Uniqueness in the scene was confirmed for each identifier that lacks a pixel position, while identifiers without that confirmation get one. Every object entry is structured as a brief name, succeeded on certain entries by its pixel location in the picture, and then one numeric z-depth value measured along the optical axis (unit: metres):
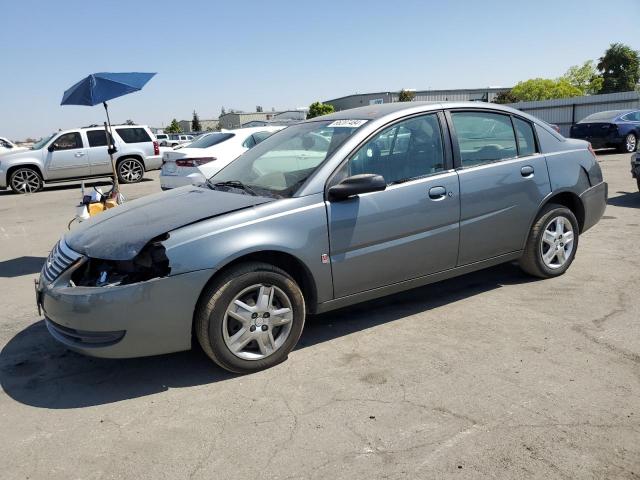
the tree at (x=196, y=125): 104.38
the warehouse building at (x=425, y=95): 68.62
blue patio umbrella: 7.02
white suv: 15.08
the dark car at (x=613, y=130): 16.89
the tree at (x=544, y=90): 78.06
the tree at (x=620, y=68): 57.81
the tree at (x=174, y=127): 101.88
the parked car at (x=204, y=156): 9.48
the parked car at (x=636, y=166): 8.96
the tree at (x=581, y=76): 86.12
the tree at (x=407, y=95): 55.86
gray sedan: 3.21
